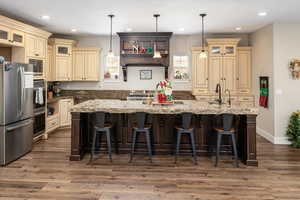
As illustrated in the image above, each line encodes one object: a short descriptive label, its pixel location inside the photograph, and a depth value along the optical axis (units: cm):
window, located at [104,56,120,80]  725
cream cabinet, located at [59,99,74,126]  663
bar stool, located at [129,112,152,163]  387
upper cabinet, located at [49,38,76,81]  658
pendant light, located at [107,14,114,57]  484
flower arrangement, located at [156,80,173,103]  449
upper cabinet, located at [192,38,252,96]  646
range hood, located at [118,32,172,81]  641
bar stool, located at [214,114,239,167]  377
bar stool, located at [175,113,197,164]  383
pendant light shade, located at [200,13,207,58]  477
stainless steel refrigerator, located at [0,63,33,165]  383
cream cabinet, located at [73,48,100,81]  701
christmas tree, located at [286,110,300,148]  505
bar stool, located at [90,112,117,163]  394
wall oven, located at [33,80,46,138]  499
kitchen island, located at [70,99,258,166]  390
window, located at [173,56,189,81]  711
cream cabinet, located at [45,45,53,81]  641
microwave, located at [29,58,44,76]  512
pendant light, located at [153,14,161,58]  494
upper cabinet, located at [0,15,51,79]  433
